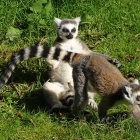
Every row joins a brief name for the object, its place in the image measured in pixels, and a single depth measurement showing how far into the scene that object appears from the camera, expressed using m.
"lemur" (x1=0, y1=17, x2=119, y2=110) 10.45
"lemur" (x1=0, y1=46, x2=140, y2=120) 8.67
